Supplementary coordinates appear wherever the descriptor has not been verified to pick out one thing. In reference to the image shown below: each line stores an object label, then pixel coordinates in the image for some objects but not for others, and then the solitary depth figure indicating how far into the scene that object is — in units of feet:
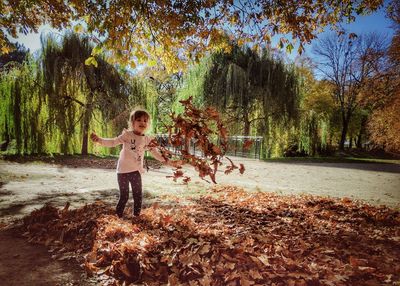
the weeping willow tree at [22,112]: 40.09
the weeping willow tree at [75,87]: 41.06
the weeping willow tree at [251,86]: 53.98
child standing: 13.41
